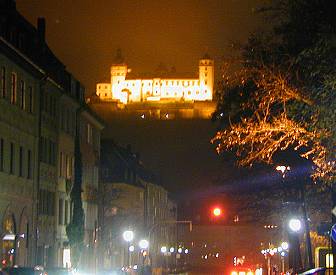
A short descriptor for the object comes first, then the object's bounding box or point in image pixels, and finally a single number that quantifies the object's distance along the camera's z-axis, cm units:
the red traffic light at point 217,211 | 4062
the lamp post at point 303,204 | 4275
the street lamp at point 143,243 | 6340
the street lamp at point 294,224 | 4169
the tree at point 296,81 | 2270
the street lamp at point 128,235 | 5887
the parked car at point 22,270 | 2892
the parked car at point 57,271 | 3378
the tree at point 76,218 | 6781
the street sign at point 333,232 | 2192
